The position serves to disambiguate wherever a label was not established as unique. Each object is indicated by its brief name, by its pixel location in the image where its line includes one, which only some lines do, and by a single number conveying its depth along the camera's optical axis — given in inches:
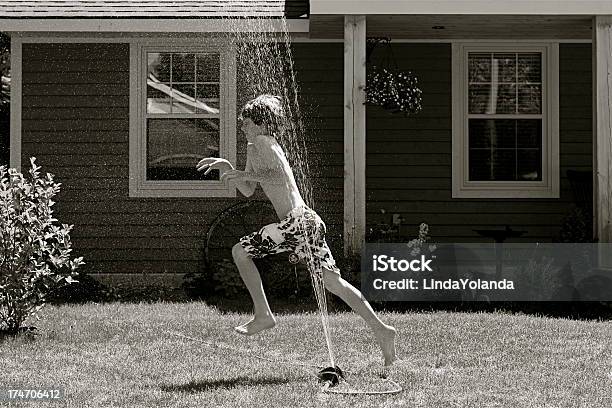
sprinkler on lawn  372.4
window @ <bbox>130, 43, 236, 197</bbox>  734.6
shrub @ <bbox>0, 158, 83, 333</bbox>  498.8
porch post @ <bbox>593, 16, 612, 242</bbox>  616.7
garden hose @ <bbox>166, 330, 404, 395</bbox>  361.1
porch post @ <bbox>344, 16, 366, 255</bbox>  629.0
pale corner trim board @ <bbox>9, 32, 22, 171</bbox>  732.0
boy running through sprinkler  392.7
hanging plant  661.3
